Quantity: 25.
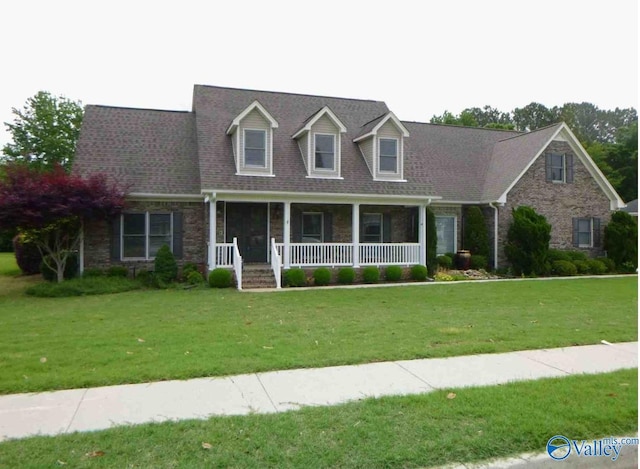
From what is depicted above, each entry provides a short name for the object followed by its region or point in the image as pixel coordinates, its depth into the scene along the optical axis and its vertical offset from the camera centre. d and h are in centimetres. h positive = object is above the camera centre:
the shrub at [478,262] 1909 -86
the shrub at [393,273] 1669 -114
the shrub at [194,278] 1516 -121
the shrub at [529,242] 1858 -5
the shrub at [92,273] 1520 -106
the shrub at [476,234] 1948 +28
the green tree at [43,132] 3347 +780
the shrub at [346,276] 1606 -120
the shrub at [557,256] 1945 -63
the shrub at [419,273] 1697 -116
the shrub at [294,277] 1538 -119
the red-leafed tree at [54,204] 1360 +108
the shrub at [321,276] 1576 -118
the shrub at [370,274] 1633 -115
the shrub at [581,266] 1959 -104
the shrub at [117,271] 1547 -101
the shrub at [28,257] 1922 -69
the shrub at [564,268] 1903 -109
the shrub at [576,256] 1986 -64
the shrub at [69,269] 1589 -97
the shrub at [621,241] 2072 +0
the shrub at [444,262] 1894 -85
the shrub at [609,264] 2031 -99
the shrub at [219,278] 1476 -117
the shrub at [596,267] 1976 -109
